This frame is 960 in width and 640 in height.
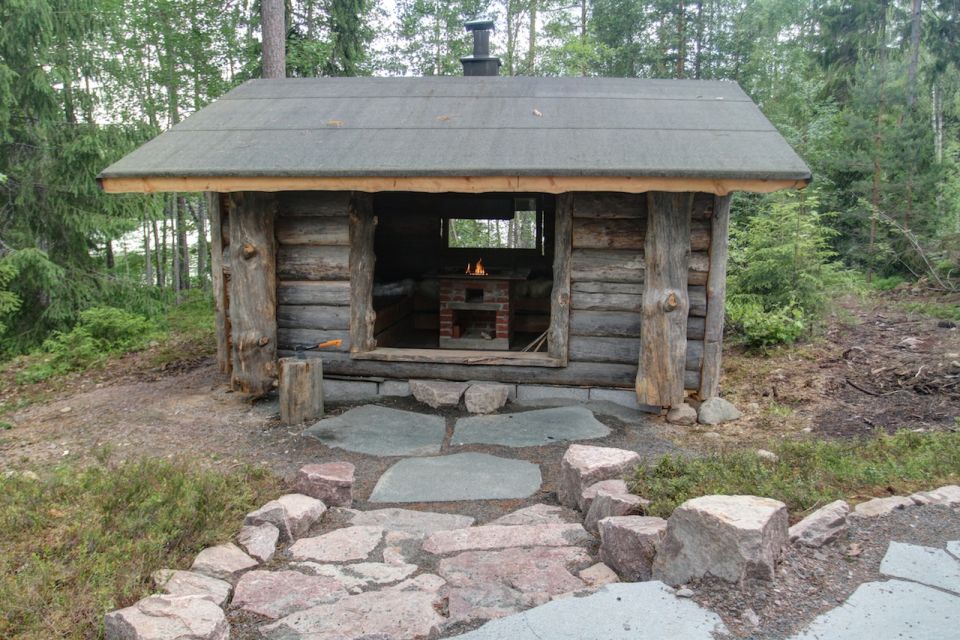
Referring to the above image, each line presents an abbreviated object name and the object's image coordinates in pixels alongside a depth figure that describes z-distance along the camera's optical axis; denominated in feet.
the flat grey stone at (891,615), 8.43
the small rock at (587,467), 15.42
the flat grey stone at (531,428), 21.43
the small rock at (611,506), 13.05
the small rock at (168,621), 9.22
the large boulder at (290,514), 13.56
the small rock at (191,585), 10.59
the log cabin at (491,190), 20.86
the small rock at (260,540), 12.57
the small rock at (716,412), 22.88
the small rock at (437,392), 24.34
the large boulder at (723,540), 9.50
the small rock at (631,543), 11.10
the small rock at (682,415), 22.77
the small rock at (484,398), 23.89
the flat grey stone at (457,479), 17.21
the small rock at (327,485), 15.85
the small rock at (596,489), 14.25
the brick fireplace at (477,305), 29.66
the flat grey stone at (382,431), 20.90
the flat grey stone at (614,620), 8.75
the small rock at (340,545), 12.93
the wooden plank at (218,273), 25.32
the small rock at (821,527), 10.64
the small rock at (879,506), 11.68
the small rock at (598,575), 11.28
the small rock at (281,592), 10.76
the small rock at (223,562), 11.66
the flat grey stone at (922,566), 9.55
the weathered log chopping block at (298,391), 22.80
